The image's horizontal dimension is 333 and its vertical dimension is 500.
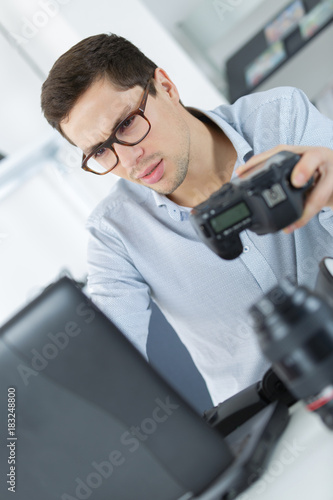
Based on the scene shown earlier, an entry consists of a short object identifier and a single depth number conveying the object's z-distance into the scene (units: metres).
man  1.14
